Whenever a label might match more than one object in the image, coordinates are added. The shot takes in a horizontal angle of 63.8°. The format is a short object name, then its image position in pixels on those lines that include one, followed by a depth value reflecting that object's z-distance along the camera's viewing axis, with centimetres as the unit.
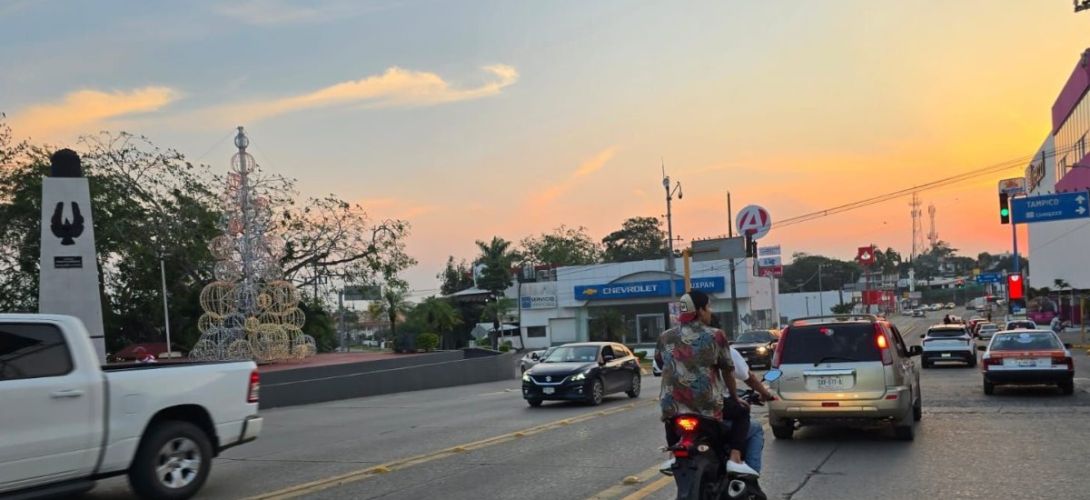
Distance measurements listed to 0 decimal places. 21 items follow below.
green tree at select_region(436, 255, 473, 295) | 10556
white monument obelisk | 1908
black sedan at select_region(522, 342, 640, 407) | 1844
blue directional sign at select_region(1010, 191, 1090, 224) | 3547
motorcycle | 586
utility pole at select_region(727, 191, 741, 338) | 4753
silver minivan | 1080
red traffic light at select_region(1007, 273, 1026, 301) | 7256
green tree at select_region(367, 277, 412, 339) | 4678
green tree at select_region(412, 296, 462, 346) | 6194
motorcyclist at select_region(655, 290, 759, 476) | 611
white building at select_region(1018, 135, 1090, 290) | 5528
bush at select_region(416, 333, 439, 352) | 4234
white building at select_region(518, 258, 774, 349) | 6006
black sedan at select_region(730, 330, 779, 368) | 2988
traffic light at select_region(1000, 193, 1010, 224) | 3039
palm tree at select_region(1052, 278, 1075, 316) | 5745
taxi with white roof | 1688
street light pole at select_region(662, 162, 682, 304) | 4109
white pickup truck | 705
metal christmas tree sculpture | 3009
